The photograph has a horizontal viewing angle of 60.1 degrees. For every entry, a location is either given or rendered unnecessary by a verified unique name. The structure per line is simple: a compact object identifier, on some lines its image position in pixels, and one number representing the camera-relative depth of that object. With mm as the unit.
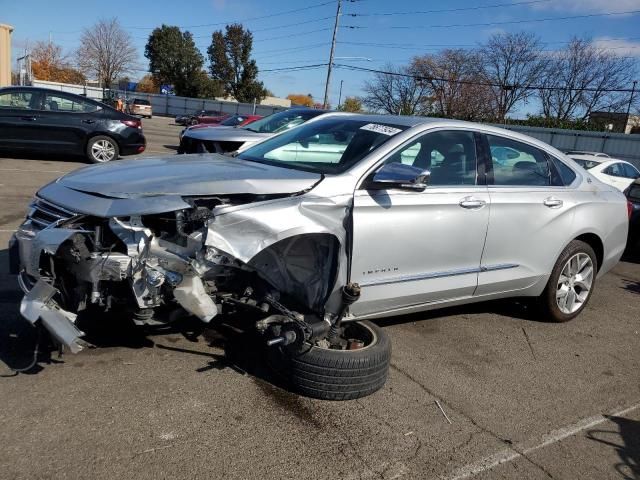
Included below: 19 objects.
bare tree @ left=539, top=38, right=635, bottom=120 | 45562
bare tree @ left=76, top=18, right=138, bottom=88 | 66812
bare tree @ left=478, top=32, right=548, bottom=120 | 49656
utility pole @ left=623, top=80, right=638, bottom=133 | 40844
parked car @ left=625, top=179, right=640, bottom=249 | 8953
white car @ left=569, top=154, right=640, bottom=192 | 13891
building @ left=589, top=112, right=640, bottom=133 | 43644
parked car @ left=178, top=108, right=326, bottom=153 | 9594
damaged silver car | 3088
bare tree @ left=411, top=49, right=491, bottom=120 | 53812
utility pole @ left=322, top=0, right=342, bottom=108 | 43016
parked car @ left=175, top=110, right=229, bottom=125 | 35875
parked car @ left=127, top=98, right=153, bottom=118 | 47156
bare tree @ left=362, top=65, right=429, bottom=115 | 58731
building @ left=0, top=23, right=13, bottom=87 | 30475
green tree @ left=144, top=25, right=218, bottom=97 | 70875
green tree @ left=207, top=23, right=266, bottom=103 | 73125
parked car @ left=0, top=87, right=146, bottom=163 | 11945
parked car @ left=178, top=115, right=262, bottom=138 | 20922
